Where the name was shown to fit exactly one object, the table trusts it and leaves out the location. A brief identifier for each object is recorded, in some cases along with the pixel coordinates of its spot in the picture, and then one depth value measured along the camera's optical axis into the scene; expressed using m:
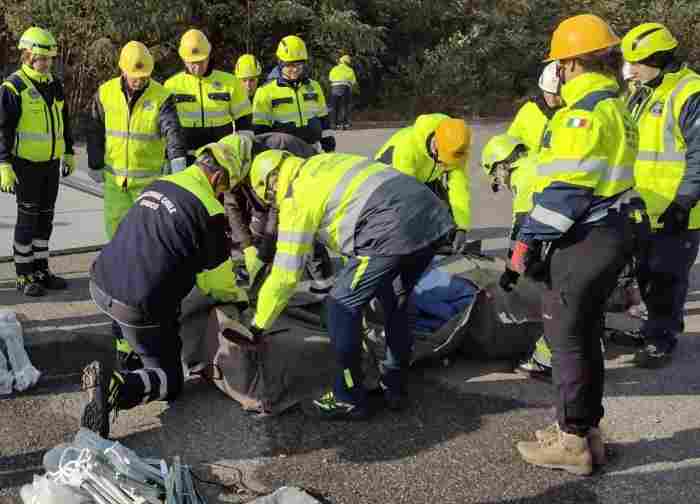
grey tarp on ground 4.05
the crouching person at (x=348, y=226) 3.60
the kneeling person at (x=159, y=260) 3.71
